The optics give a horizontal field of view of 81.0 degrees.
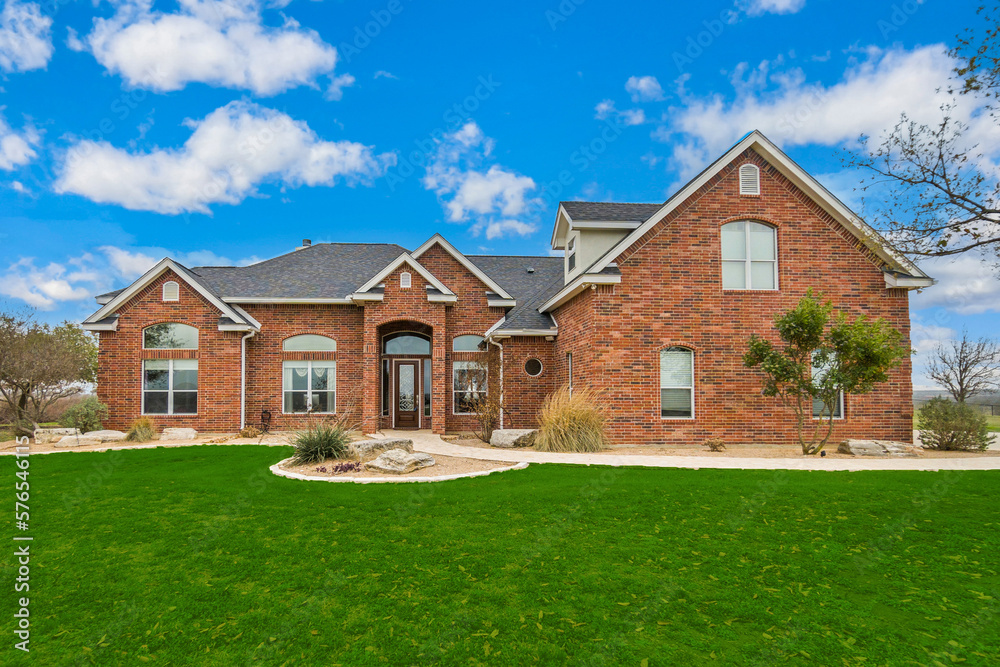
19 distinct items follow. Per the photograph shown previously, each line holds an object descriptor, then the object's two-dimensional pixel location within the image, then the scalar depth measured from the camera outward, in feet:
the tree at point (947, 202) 26.95
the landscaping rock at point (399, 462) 34.17
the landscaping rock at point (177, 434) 56.13
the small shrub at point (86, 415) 56.80
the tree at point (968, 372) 82.69
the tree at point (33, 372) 57.31
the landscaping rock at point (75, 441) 51.19
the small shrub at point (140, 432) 55.21
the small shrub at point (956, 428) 45.80
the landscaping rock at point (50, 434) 53.78
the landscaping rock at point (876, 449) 41.75
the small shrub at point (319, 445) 37.33
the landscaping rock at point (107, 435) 54.44
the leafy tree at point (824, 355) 40.91
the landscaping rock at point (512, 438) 46.98
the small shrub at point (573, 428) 43.29
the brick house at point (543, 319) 48.62
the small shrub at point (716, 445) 44.24
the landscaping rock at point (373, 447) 37.99
